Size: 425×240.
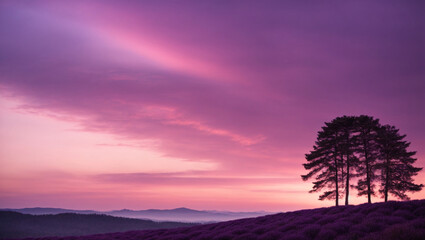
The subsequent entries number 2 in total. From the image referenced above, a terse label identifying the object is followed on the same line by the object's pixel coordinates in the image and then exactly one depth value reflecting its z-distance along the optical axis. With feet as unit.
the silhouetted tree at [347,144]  134.51
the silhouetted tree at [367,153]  135.54
